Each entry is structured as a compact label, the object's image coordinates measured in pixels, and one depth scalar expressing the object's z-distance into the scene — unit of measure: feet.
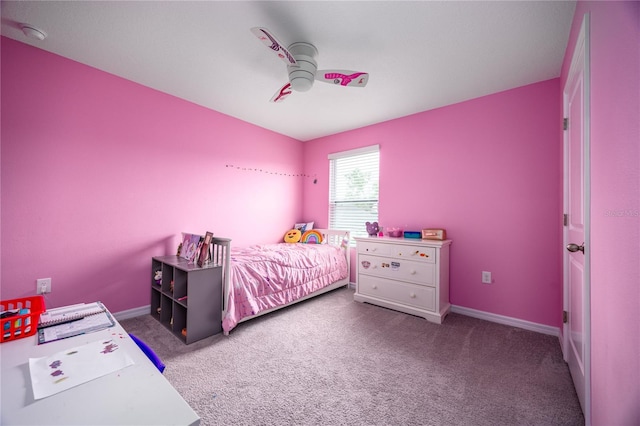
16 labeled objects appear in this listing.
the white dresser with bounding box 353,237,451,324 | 8.61
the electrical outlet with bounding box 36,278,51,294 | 6.96
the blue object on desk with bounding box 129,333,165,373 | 3.13
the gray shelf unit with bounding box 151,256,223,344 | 6.97
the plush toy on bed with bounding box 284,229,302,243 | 13.33
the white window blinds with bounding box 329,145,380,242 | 12.19
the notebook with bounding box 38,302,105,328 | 3.50
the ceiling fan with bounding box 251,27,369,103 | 6.23
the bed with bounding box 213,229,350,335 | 7.60
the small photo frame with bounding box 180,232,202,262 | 8.16
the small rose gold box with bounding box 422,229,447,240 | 9.14
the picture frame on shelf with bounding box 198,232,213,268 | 7.45
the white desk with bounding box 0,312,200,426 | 1.83
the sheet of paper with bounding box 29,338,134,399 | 2.20
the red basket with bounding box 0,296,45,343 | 3.01
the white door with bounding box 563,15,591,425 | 4.18
